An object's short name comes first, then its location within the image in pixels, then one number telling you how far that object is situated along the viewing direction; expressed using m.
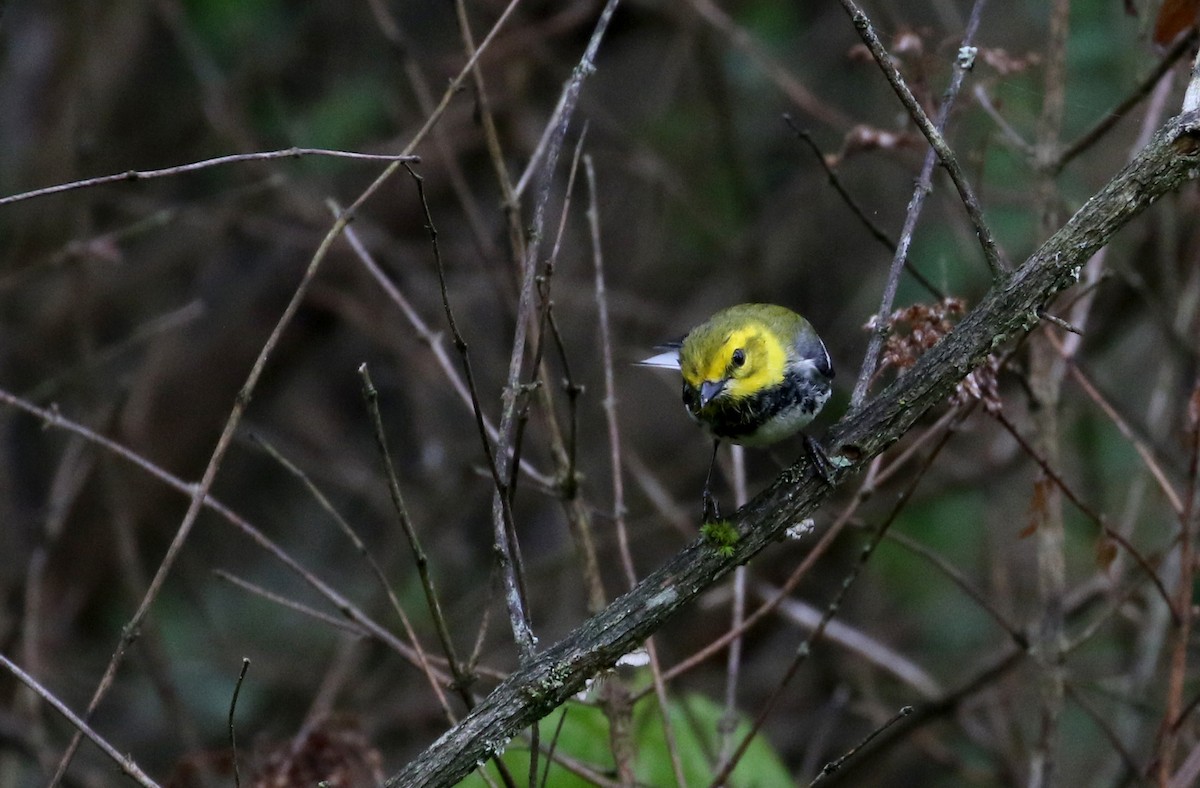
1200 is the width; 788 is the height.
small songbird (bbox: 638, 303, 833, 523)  5.24
